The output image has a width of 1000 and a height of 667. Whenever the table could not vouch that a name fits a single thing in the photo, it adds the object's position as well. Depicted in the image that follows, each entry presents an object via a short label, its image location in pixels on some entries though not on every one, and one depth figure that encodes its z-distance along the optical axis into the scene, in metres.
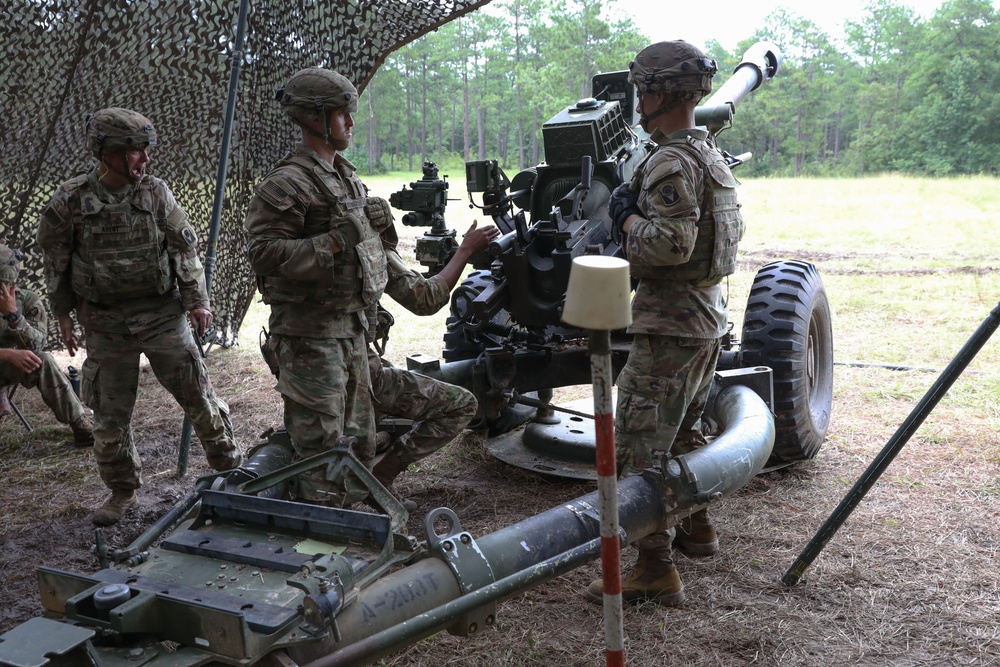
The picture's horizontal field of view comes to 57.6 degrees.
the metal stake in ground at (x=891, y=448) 3.19
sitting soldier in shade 5.44
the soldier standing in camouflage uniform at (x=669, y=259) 3.30
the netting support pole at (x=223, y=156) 5.05
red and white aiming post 1.81
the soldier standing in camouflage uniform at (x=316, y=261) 3.45
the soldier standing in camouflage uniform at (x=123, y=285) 4.38
